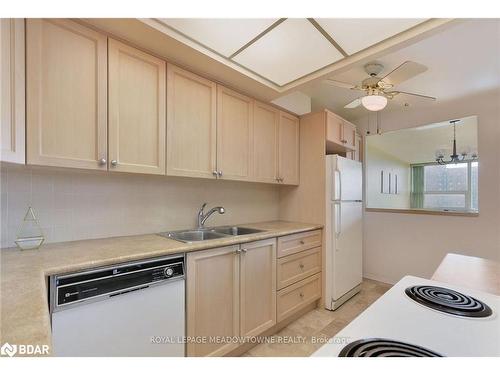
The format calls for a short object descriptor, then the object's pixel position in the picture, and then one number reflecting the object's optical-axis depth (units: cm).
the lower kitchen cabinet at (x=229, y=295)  143
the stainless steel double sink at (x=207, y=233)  189
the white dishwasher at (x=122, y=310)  99
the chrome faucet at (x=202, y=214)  205
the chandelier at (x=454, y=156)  265
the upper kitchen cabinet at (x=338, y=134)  249
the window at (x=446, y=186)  259
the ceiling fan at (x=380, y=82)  165
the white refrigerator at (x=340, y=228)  238
